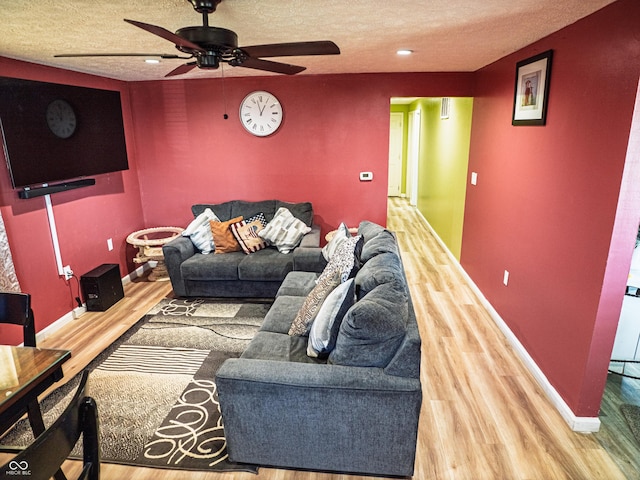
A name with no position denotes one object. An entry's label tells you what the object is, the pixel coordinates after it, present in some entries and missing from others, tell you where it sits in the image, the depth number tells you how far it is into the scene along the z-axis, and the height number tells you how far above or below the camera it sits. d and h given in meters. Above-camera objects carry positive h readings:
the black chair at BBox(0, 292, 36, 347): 2.05 -0.83
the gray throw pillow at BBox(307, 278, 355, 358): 2.07 -0.90
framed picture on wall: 2.68 +0.39
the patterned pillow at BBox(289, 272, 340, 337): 2.38 -0.95
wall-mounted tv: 2.95 +0.15
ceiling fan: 1.71 +0.45
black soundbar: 3.15 -0.33
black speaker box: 3.83 -1.33
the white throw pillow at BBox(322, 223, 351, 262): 3.24 -0.77
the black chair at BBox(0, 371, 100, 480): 1.05 -0.83
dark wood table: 1.63 -0.95
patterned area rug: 2.17 -1.59
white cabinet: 2.54 -1.20
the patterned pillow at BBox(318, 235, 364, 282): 2.51 -0.73
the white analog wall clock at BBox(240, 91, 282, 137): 4.54 +0.38
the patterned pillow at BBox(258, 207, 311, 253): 4.11 -0.88
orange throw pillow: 4.18 -0.94
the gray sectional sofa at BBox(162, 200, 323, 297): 3.86 -1.16
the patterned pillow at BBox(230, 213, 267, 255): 4.14 -0.91
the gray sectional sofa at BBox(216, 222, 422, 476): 1.83 -1.16
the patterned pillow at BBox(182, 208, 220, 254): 4.20 -0.91
